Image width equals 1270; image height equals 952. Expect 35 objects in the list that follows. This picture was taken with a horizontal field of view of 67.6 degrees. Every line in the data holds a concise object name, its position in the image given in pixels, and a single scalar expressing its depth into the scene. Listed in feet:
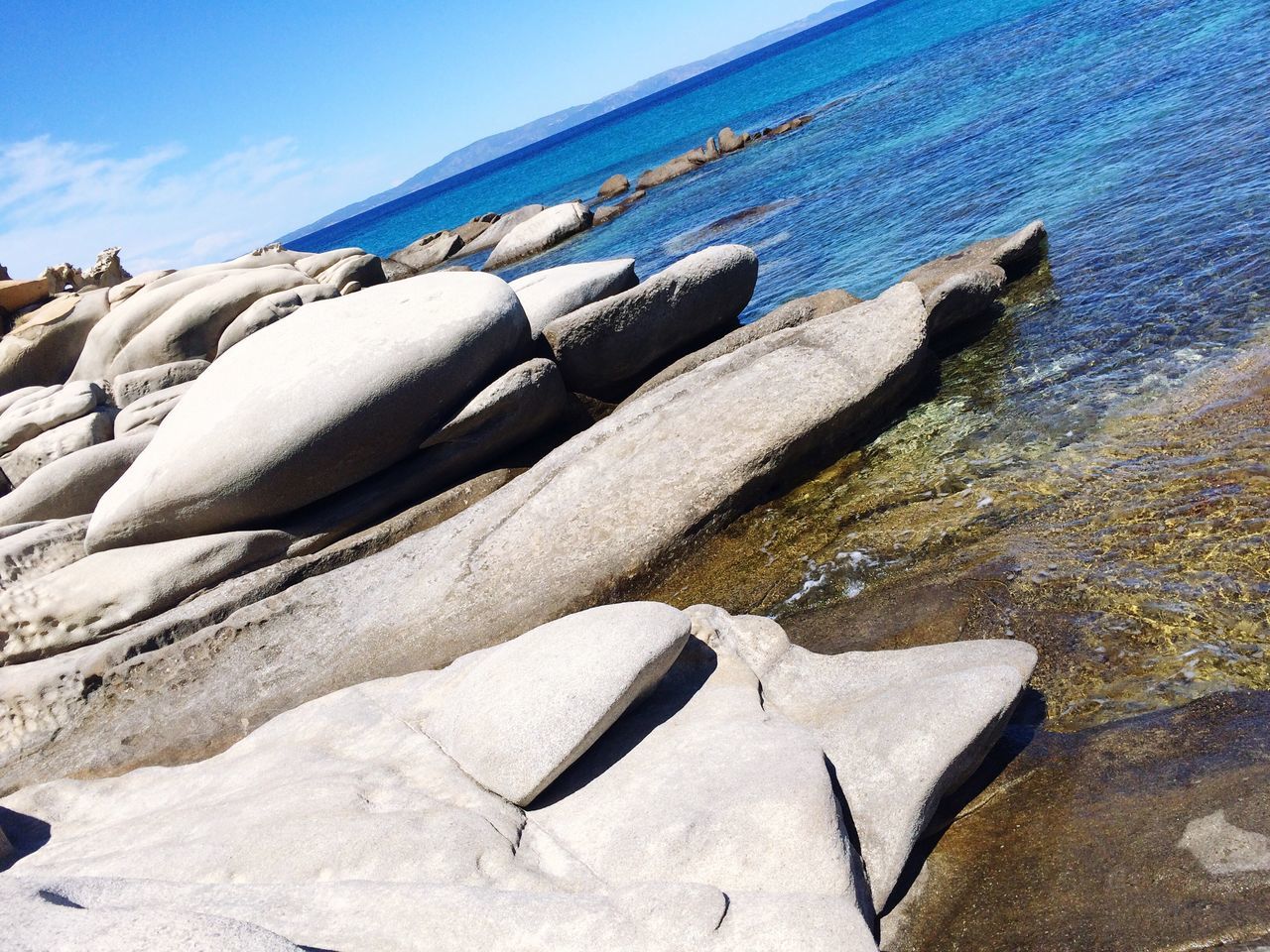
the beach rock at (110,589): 20.17
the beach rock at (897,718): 10.89
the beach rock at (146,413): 27.14
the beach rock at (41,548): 21.58
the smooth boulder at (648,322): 25.64
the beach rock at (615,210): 92.22
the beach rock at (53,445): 26.71
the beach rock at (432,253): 110.01
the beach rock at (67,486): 24.13
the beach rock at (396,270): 103.70
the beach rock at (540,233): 87.04
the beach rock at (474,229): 116.06
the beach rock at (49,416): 28.09
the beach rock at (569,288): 26.73
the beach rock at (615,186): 112.16
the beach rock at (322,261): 52.65
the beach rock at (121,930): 6.24
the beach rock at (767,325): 26.48
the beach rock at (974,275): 27.35
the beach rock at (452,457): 22.27
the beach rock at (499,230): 104.83
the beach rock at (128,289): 41.70
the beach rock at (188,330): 33.42
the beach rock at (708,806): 9.90
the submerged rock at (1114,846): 9.18
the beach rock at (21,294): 49.65
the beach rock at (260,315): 32.96
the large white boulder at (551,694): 11.73
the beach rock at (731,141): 110.29
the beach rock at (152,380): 30.53
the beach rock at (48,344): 37.50
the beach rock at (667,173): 107.97
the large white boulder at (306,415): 21.13
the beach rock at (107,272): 56.39
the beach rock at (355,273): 45.44
